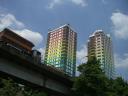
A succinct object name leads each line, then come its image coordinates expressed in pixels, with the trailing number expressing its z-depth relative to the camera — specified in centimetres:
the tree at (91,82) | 1816
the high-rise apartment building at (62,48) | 7932
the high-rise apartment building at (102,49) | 8348
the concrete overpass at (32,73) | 1474
